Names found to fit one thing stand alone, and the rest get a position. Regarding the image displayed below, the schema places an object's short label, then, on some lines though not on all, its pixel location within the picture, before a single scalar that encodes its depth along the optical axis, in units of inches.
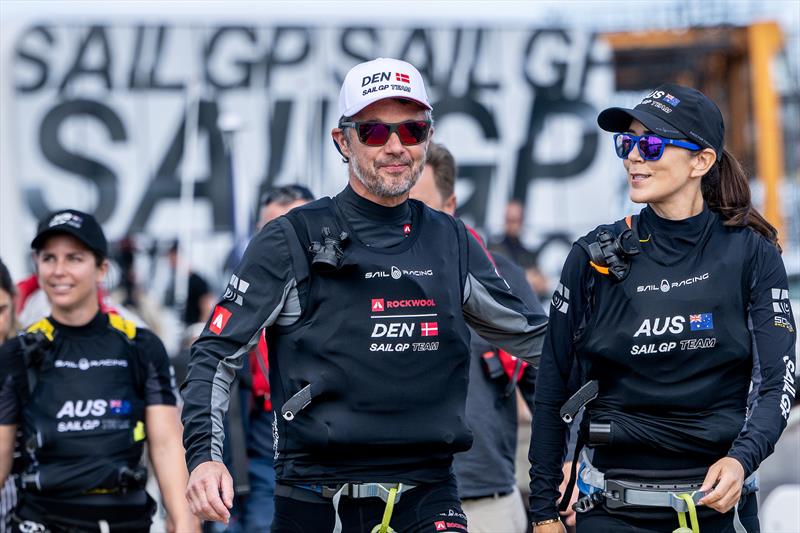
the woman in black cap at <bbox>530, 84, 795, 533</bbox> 347.3
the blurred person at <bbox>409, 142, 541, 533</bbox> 474.9
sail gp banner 1355.8
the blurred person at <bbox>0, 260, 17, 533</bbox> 465.7
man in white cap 347.9
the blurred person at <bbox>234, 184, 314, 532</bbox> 532.4
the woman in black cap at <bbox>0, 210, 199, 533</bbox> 460.1
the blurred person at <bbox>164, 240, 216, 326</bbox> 1093.8
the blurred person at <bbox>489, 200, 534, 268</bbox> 1030.4
